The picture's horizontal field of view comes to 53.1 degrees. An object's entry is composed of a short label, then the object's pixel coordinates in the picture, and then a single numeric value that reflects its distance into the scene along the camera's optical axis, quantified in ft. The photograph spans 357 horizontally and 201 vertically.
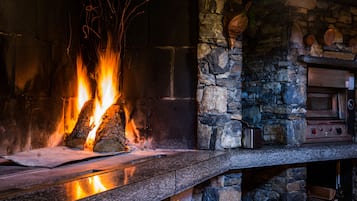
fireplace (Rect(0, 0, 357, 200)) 7.43
